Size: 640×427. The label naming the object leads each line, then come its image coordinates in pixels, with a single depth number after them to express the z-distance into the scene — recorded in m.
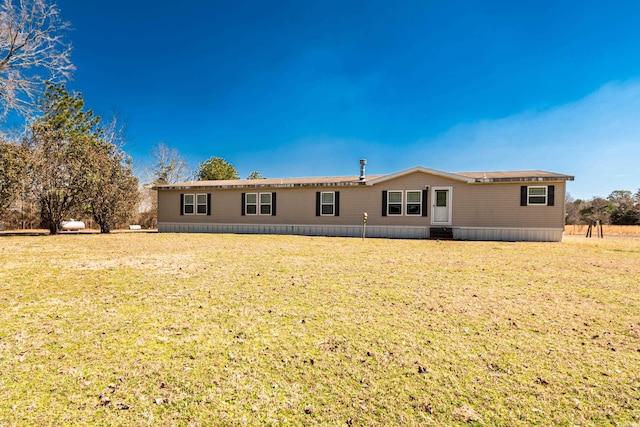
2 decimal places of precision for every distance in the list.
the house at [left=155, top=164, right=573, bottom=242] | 13.46
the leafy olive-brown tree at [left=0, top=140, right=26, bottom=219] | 13.72
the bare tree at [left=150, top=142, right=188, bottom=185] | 33.16
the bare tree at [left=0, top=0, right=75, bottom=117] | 12.85
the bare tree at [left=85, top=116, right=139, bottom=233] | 16.78
